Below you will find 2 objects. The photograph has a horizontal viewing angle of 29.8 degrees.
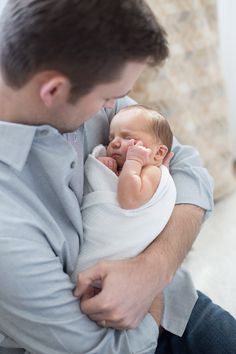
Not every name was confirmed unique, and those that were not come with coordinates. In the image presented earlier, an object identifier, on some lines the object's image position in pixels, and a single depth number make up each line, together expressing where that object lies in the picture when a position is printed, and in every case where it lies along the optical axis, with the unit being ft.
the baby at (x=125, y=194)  2.85
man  2.26
